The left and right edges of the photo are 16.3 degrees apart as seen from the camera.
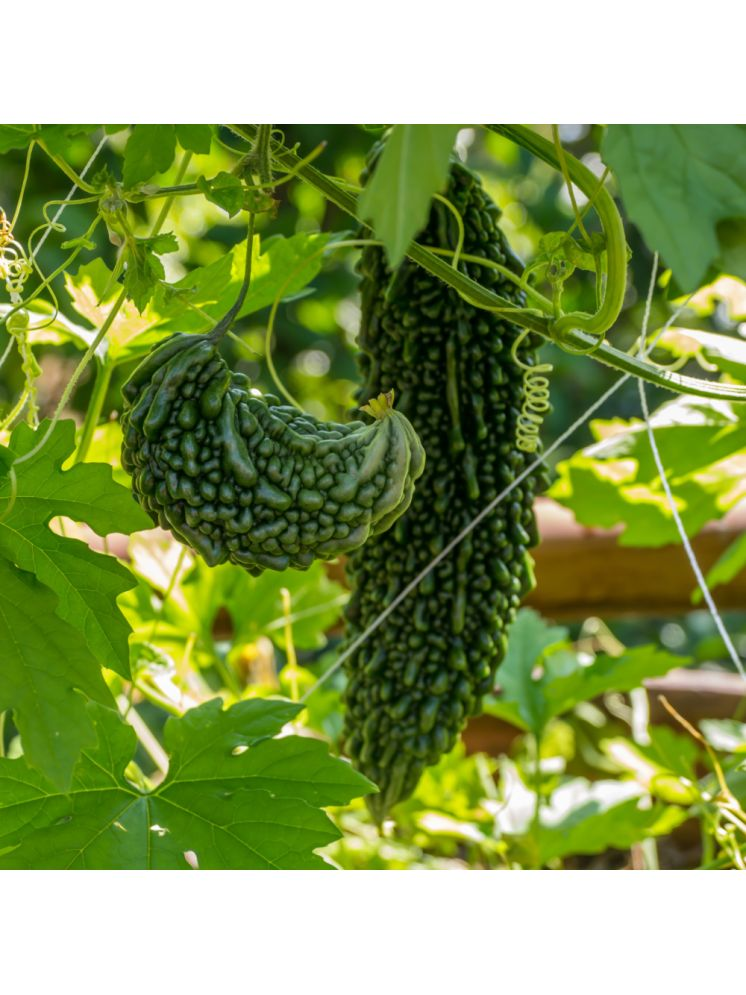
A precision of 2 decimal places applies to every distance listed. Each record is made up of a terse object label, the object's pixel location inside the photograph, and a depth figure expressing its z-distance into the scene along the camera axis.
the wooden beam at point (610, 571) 1.47
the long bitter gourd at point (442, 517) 0.99
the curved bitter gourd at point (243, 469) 0.87
